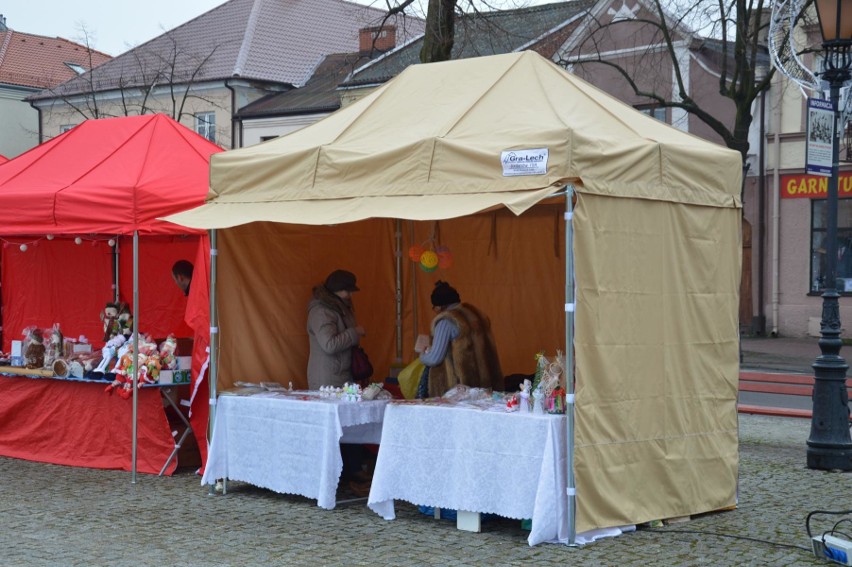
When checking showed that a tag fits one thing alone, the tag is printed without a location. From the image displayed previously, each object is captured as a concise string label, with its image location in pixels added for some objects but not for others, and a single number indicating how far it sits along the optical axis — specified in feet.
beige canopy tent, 25.41
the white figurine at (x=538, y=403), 25.84
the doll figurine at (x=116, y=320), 37.70
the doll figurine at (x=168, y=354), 34.19
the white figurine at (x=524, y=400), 26.04
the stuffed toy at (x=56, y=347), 37.91
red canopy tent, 33.45
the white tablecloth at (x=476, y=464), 25.05
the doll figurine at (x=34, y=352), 38.04
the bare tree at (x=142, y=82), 126.41
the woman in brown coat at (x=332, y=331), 31.94
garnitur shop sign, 88.48
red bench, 43.15
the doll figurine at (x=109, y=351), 35.32
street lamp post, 35.06
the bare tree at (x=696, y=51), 68.28
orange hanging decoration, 34.40
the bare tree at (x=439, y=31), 50.85
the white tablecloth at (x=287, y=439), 28.84
